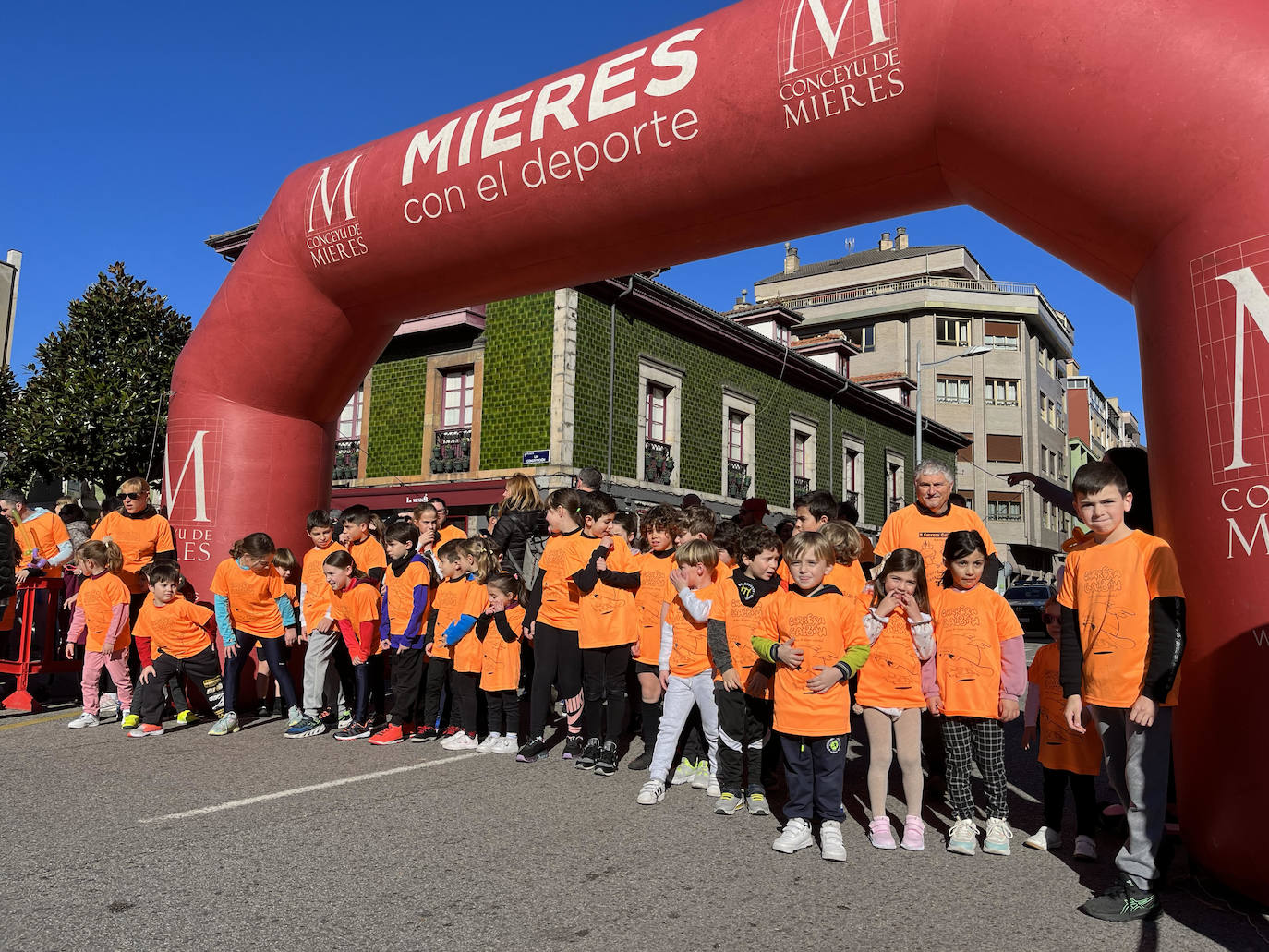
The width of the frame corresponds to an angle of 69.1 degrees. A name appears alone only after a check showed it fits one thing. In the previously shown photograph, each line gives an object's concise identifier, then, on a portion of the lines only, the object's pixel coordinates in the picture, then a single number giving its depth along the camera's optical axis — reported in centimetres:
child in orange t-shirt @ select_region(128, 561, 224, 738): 661
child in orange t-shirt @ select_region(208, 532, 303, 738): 683
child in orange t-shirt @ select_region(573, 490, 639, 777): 588
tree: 2067
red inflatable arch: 353
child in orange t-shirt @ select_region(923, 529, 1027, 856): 423
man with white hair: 512
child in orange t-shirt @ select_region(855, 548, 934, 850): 433
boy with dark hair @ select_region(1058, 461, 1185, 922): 343
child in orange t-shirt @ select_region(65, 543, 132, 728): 691
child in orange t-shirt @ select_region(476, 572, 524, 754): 632
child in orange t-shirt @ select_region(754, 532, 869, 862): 416
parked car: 1919
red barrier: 758
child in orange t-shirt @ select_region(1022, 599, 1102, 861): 416
